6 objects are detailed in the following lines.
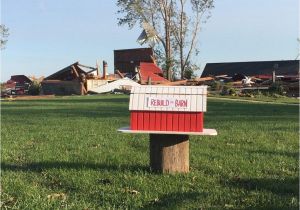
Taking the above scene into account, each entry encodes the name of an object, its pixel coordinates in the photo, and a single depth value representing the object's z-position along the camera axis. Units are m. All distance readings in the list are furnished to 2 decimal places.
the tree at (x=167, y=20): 56.91
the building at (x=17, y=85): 52.44
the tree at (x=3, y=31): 59.68
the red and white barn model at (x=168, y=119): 6.08
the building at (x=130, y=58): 61.12
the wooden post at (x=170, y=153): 6.16
